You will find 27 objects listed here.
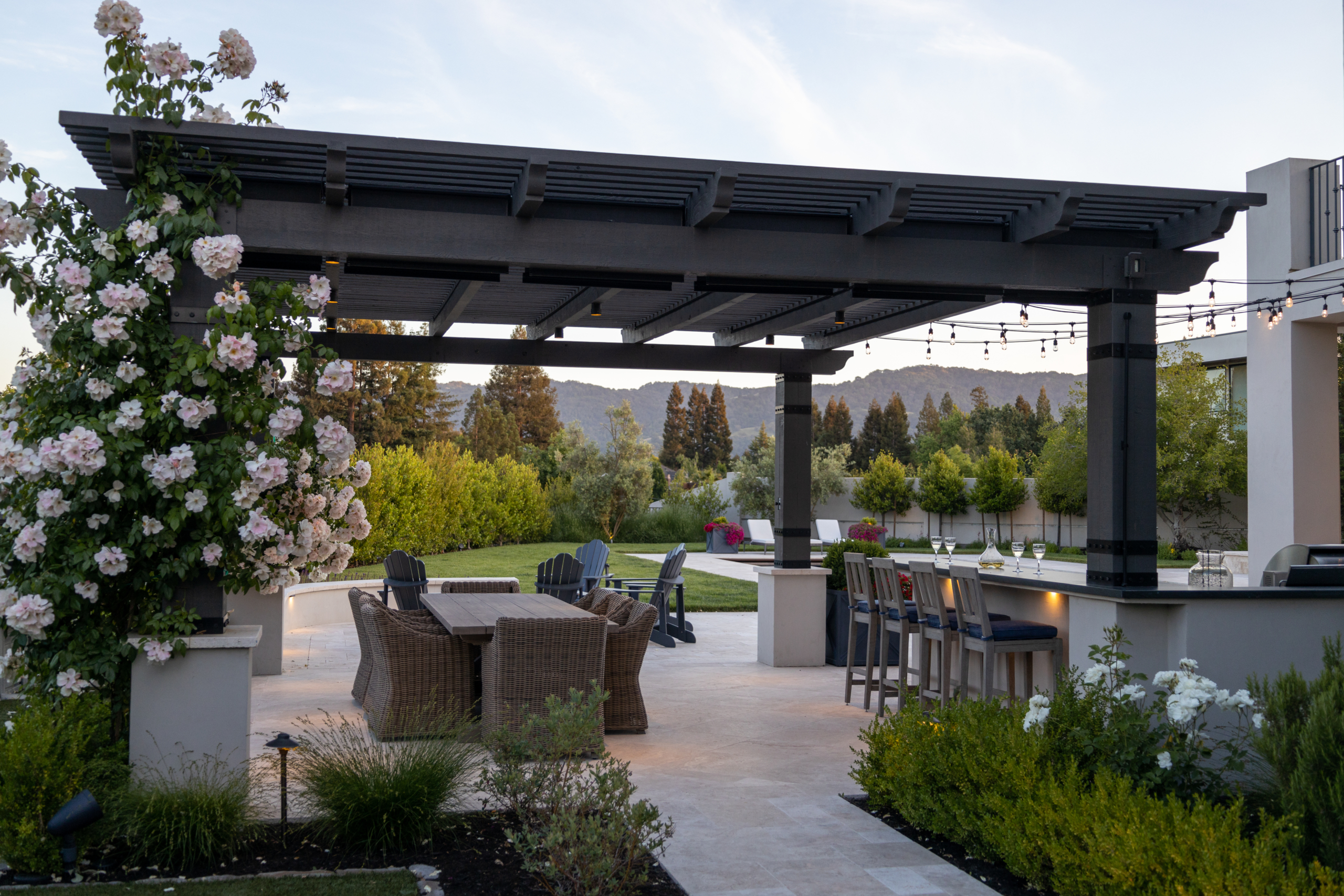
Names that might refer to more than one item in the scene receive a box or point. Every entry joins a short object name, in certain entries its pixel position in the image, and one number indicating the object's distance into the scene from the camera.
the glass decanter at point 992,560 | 7.03
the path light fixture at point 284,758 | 3.96
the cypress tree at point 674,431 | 68.25
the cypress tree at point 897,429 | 63.53
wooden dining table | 5.79
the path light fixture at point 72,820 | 3.59
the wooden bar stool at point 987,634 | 5.92
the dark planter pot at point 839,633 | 8.99
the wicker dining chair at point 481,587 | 8.51
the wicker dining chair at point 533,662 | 5.64
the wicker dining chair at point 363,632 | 6.64
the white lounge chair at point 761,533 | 25.66
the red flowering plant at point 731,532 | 25.16
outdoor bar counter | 5.39
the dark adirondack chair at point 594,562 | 11.20
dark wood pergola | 4.73
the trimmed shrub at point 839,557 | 9.09
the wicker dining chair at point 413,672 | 5.94
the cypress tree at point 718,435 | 67.75
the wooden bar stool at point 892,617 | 6.58
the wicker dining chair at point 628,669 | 6.23
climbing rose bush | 4.27
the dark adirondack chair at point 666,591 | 9.77
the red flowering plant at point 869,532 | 20.98
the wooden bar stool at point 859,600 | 7.21
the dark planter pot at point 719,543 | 25.30
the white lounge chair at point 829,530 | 26.05
